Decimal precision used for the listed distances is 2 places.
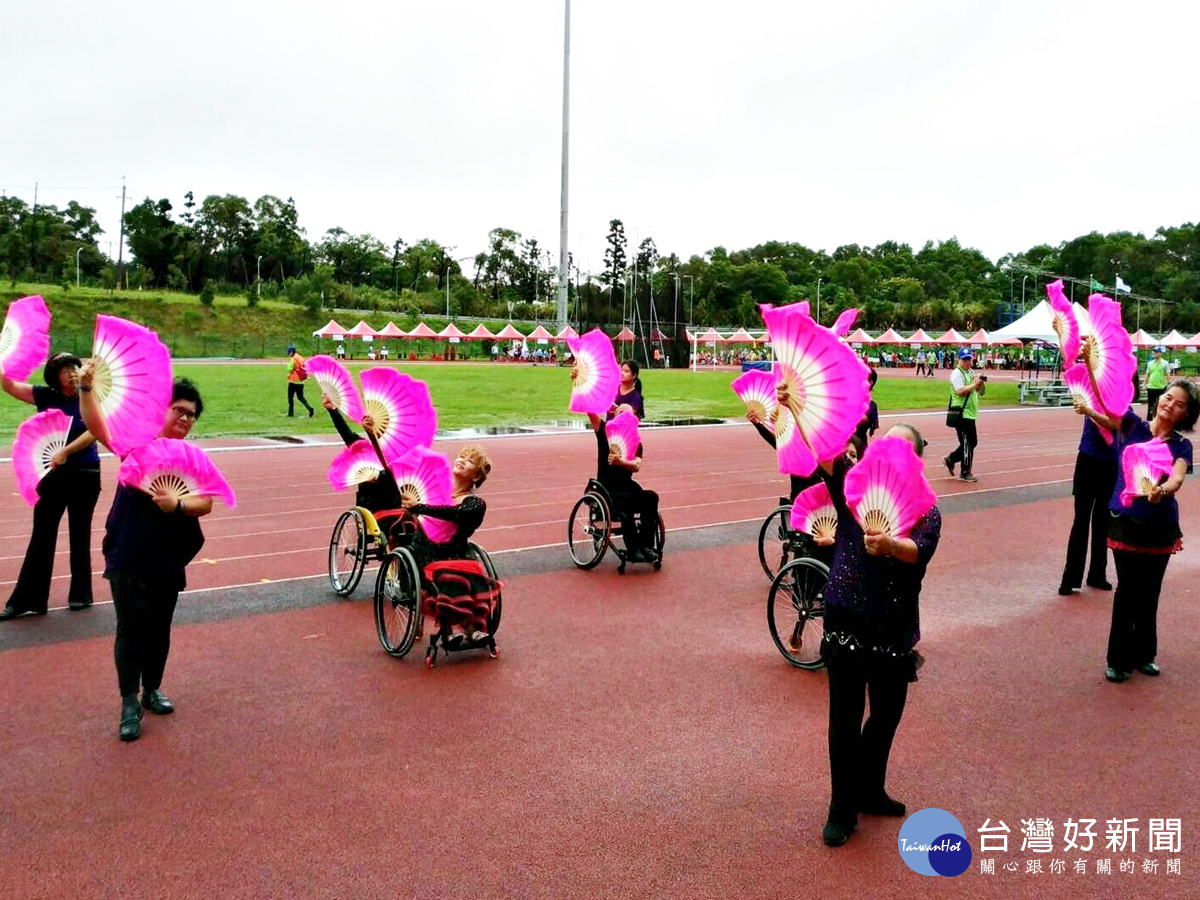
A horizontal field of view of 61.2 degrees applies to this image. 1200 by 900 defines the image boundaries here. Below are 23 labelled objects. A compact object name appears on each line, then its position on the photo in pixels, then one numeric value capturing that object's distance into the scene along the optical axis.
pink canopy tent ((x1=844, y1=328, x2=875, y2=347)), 66.44
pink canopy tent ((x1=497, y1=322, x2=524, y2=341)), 71.50
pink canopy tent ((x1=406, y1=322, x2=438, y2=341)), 68.38
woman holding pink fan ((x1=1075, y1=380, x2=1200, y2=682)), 5.80
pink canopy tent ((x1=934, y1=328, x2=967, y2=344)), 66.68
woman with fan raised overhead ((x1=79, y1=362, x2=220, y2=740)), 5.11
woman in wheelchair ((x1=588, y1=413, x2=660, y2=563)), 8.81
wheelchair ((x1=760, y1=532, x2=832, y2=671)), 6.37
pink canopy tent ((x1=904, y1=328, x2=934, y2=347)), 66.53
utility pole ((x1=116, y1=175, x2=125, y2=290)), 85.19
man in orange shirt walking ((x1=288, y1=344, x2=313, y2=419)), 23.17
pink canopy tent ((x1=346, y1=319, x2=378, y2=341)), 66.00
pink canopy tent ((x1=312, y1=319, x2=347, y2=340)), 64.44
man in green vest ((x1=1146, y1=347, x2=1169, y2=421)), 23.80
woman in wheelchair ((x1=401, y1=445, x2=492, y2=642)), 6.27
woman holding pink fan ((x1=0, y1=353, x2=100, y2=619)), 7.01
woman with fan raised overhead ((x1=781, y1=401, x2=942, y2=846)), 3.78
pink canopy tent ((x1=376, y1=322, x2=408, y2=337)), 66.44
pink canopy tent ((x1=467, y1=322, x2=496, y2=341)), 71.88
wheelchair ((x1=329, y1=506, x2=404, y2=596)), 7.54
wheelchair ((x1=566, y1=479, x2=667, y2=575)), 8.88
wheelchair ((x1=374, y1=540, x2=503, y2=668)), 6.30
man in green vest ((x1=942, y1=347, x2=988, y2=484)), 14.42
